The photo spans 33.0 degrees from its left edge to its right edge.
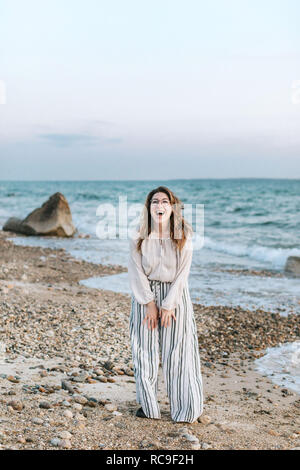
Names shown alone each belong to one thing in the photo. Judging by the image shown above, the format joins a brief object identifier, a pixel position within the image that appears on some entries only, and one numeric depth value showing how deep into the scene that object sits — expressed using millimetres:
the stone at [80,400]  4680
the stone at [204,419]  4520
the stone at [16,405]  4371
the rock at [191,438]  4046
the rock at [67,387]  4919
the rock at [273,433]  4402
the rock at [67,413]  4301
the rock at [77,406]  4504
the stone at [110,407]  4606
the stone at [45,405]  4461
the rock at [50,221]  20766
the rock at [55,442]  3785
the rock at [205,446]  3960
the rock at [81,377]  5305
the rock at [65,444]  3766
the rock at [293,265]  14170
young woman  4391
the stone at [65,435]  3883
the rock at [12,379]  5081
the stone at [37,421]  4108
